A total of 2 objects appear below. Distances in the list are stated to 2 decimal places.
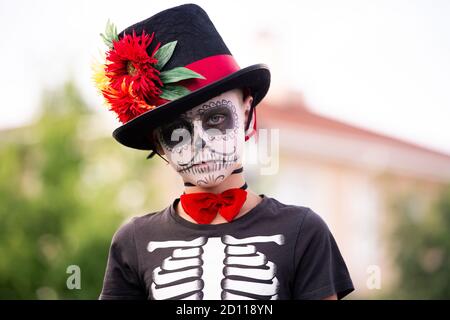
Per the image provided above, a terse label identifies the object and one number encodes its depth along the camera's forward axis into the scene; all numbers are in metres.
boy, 2.37
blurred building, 11.43
